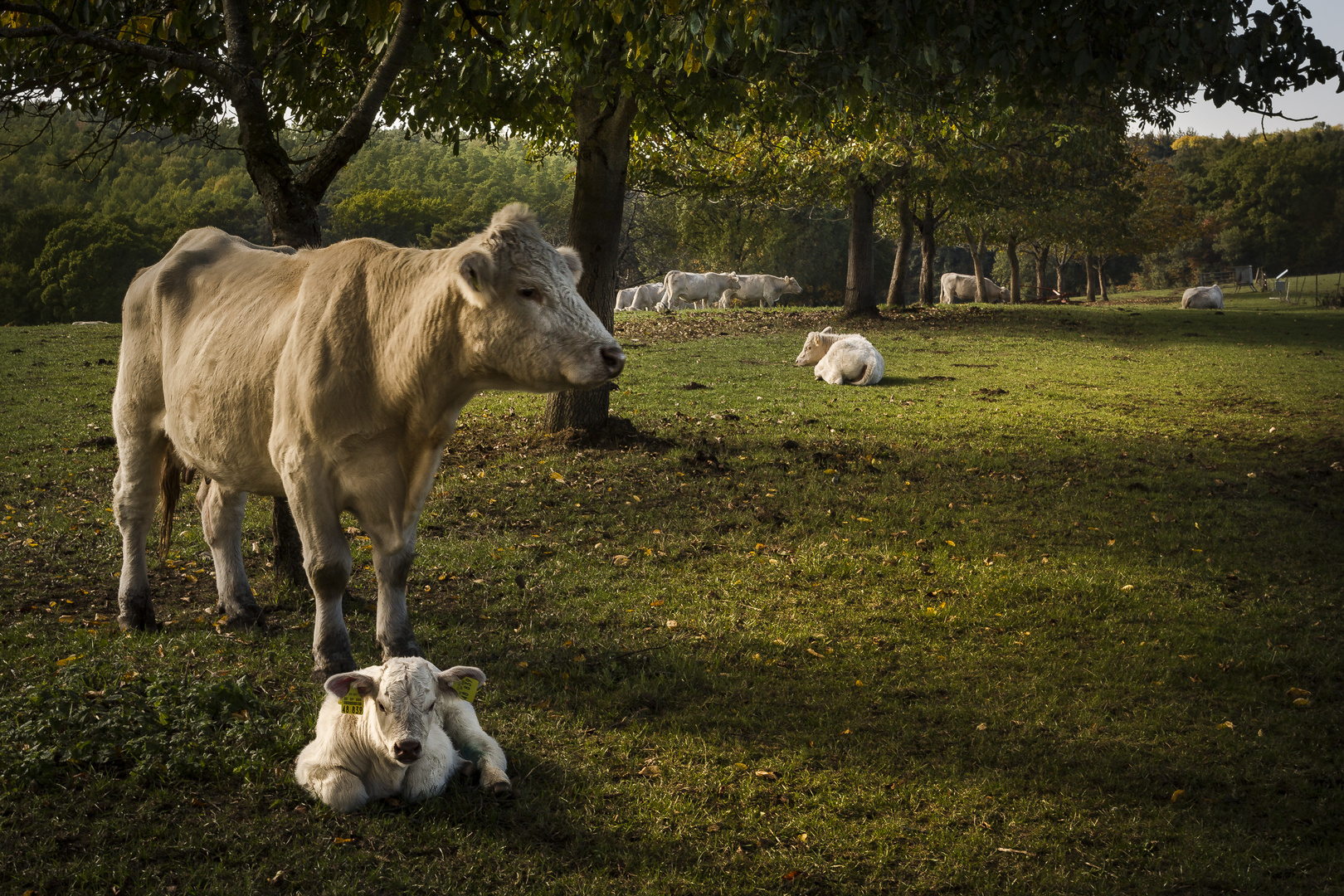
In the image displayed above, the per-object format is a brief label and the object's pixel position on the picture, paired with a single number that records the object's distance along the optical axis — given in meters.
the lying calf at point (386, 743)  4.02
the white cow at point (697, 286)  43.69
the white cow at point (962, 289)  49.72
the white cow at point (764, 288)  43.22
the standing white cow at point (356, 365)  4.55
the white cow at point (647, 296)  47.53
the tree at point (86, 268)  45.25
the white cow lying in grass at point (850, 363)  17.58
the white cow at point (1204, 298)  37.28
